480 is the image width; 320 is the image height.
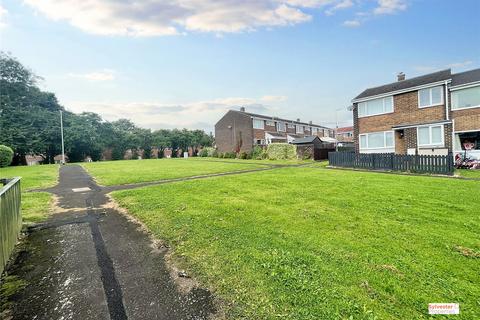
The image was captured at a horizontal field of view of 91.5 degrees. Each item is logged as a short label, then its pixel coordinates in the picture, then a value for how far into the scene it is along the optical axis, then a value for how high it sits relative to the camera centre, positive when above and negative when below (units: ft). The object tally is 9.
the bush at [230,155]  136.32 +0.70
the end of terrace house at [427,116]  61.26 +9.86
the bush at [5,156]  76.79 +2.59
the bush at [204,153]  166.09 +2.97
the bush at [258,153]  116.06 +1.08
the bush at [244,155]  122.99 +0.31
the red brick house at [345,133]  256.32 +21.89
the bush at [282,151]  106.93 +1.42
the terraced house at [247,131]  143.43 +16.18
